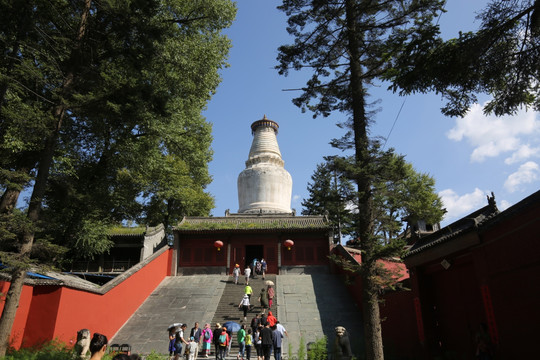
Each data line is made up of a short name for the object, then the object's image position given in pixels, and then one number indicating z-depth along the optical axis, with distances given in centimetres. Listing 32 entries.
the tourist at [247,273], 1711
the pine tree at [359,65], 715
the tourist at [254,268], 1859
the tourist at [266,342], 894
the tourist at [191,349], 881
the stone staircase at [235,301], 1394
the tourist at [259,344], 987
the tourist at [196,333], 985
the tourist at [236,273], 1753
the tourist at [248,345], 996
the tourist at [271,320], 1027
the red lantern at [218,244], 1923
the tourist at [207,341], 1092
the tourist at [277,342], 900
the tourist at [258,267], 1878
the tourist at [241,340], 1033
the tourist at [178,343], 851
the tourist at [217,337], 977
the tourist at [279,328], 939
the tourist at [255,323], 1108
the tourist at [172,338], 842
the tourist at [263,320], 1003
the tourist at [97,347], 351
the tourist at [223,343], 961
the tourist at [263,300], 1359
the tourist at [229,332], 1059
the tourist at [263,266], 1841
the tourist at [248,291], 1455
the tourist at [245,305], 1366
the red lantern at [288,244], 1905
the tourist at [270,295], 1455
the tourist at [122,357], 336
